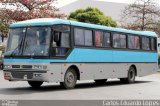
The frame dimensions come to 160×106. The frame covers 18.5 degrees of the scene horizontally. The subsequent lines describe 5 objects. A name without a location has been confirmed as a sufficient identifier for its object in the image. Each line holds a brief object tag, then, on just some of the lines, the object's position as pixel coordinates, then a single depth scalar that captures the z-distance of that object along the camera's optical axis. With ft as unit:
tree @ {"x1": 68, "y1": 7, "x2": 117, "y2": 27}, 182.66
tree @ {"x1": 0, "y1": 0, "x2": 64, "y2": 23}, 165.48
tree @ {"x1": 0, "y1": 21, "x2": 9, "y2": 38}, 164.68
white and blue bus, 61.41
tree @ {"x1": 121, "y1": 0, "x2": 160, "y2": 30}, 174.88
